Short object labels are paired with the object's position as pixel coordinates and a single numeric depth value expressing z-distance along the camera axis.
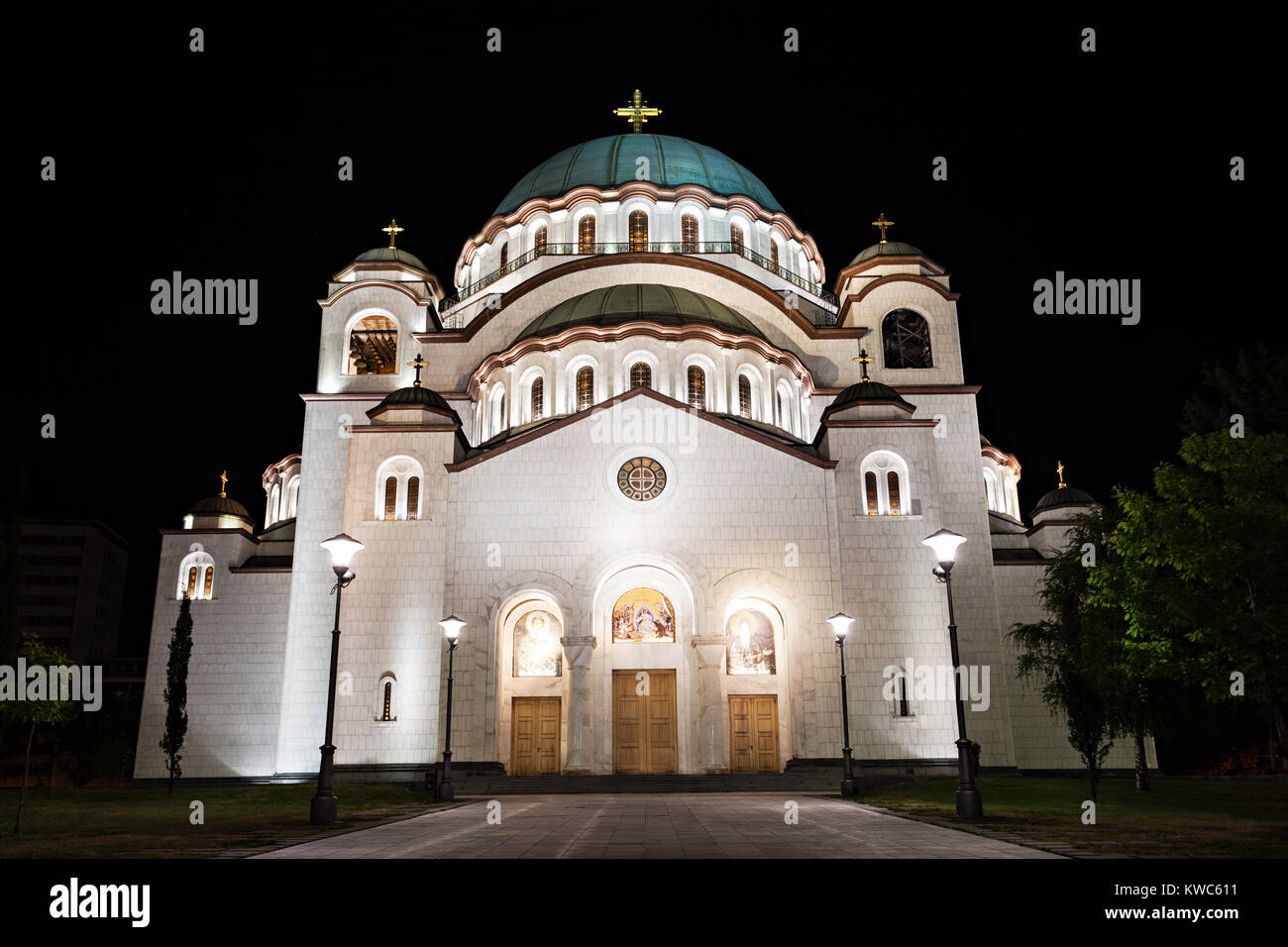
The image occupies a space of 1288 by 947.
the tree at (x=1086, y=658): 18.77
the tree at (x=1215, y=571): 14.41
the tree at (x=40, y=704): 16.45
